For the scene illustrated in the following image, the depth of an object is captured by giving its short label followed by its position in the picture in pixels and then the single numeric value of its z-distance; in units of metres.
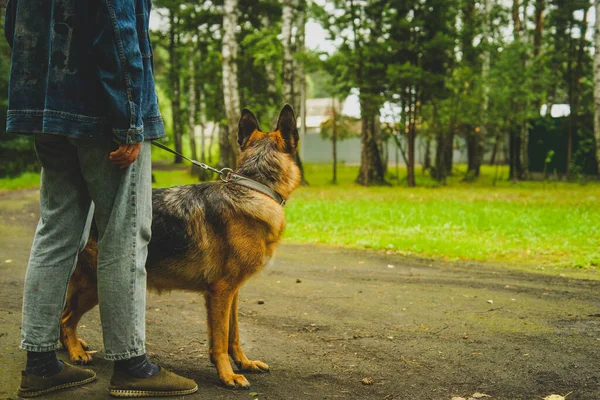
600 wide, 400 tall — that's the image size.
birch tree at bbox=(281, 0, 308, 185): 22.73
